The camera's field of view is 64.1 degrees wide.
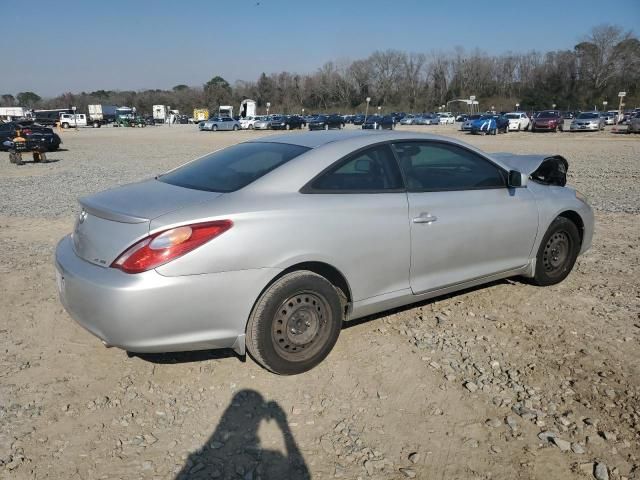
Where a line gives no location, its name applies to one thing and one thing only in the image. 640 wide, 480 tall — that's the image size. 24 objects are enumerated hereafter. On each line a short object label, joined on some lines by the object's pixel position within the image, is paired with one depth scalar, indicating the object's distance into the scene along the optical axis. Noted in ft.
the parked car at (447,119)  243.68
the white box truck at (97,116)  264.11
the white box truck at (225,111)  320.66
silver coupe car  9.62
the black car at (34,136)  71.58
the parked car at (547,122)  136.98
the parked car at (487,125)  129.49
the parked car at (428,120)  241.22
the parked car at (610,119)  181.93
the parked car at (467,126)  133.96
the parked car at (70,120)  225.56
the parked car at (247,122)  204.76
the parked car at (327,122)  165.58
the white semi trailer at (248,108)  247.09
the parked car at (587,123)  139.95
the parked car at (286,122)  181.37
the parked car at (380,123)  170.53
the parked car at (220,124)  196.95
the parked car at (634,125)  118.83
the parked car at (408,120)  243.19
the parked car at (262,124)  193.62
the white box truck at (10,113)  290.15
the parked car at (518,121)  144.66
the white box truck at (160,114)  328.08
